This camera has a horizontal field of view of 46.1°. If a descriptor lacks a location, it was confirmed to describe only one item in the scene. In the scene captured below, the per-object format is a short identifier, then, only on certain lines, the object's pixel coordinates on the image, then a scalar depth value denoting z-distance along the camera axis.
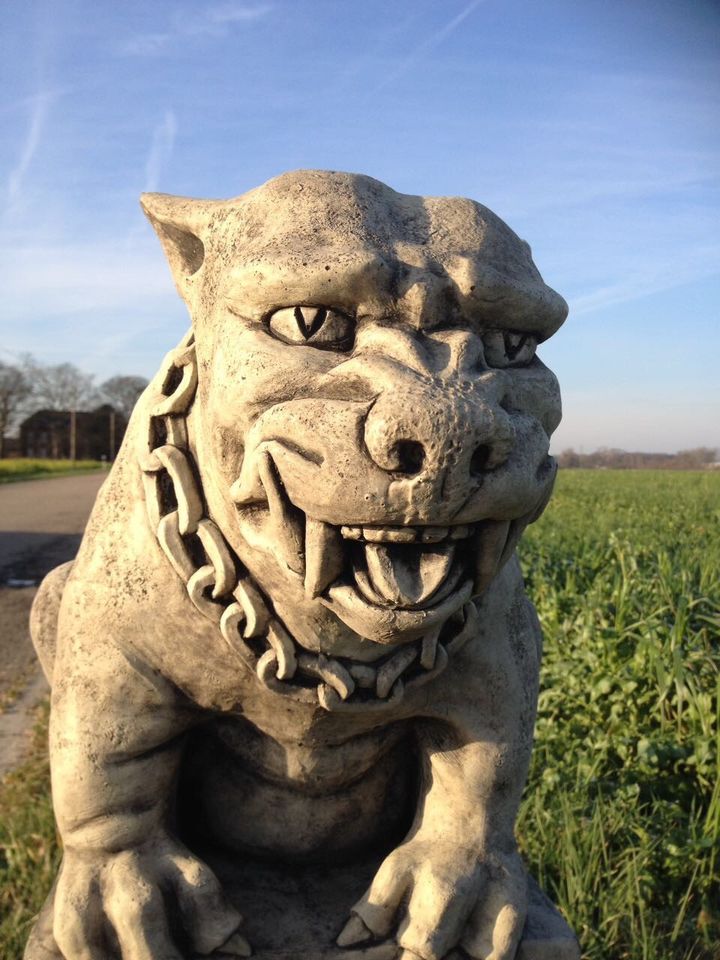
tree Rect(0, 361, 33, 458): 44.28
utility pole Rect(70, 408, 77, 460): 46.38
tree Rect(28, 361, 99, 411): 48.04
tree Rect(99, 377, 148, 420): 47.81
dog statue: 1.13
